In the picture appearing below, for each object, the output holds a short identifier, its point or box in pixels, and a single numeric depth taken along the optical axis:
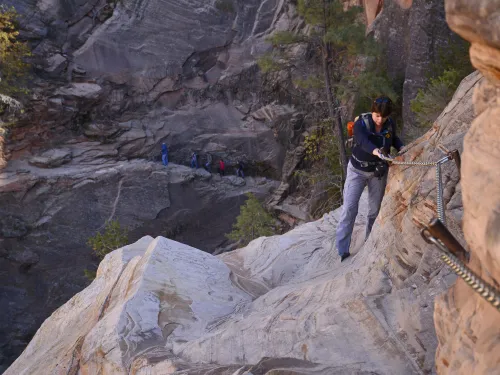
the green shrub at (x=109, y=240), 17.19
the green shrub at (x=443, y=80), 11.23
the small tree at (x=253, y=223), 15.25
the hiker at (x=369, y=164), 4.32
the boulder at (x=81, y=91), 21.41
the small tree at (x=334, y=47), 12.33
